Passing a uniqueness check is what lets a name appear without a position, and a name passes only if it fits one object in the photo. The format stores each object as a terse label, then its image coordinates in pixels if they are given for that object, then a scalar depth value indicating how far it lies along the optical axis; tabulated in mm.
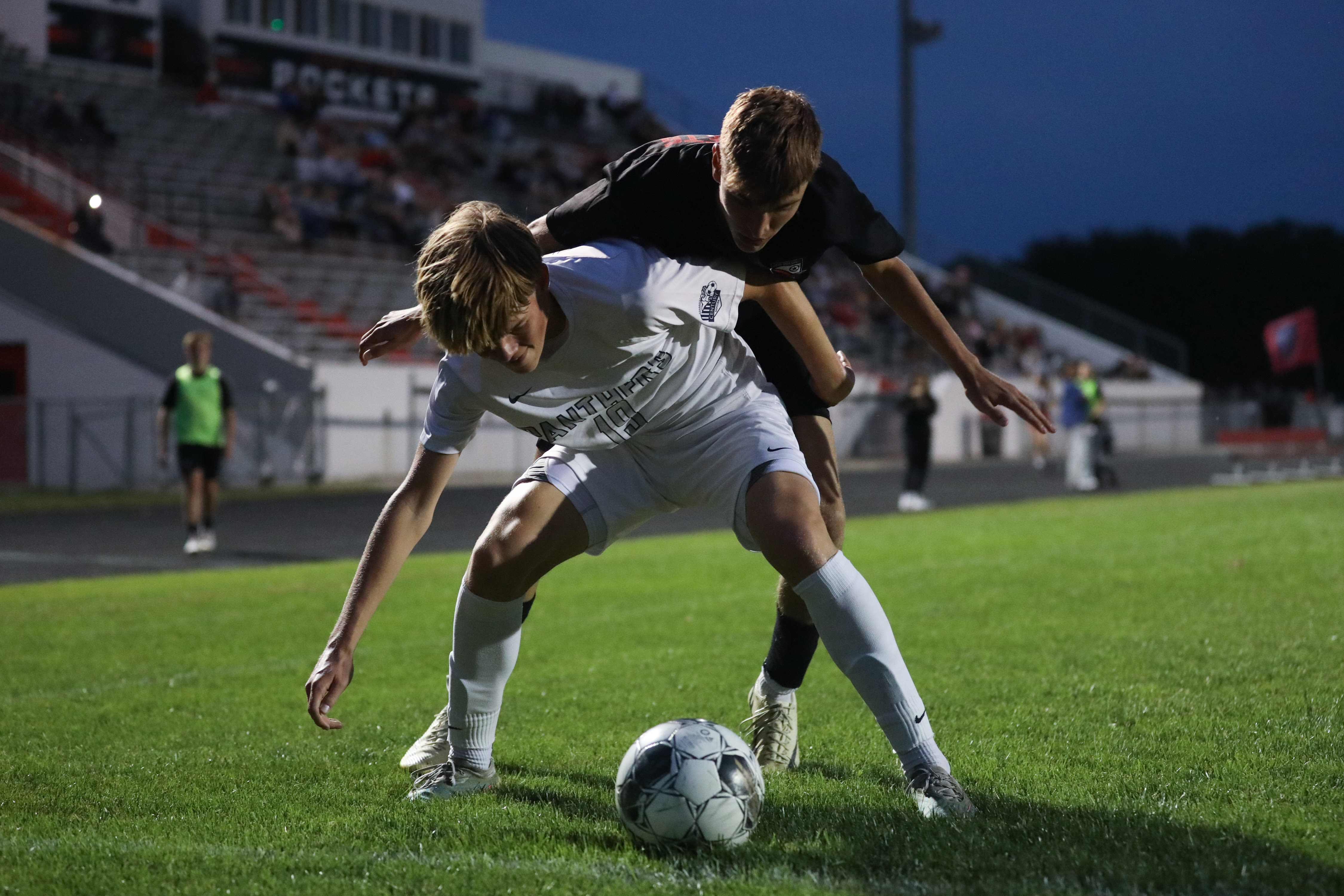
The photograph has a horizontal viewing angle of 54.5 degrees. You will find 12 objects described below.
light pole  39281
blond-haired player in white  3254
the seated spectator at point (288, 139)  31250
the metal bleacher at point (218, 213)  25156
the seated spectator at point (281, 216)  27938
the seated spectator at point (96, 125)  27328
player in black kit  3322
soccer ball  3320
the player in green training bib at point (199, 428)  13086
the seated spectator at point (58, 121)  26484
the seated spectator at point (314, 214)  28297
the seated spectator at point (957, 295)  41562
